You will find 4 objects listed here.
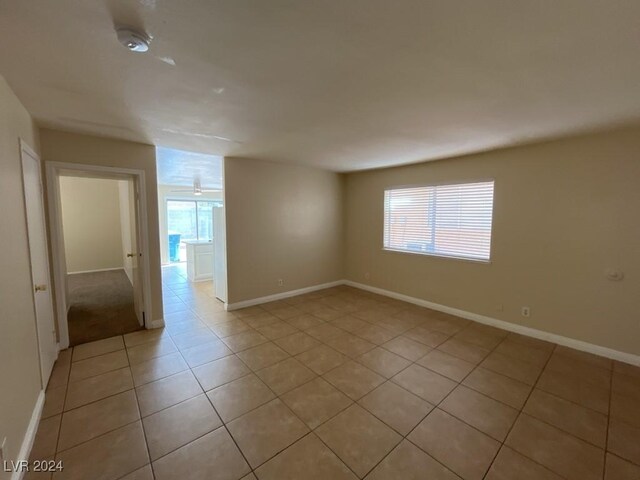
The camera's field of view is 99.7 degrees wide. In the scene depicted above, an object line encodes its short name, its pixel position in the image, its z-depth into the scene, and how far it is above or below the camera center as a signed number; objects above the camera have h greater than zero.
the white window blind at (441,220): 3.86 +0.00
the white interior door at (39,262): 2.29 -0.42
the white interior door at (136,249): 3.61 -0.45
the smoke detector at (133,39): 1.31 +0.89
